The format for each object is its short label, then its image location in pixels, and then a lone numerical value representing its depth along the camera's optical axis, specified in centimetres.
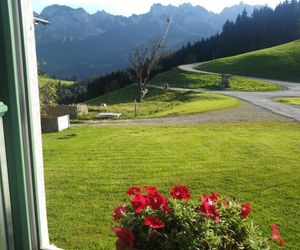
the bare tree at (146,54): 3325
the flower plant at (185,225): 215
